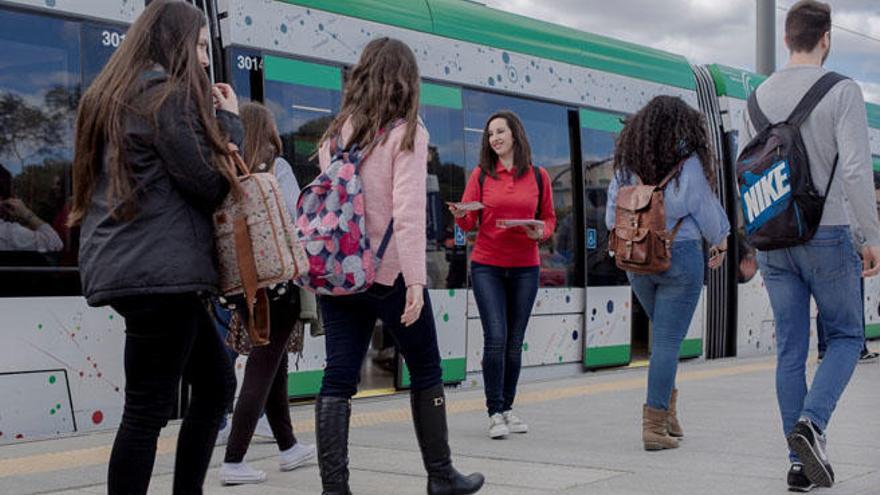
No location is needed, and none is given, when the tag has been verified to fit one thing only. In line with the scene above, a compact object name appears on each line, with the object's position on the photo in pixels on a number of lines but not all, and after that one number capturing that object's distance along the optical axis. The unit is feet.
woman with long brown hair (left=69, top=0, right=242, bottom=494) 10.31
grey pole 56.49
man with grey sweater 14.35
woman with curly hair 17.90
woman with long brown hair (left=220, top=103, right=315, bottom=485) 15.53
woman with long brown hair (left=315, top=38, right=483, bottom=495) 12.67
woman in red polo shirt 19.70
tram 18.92
